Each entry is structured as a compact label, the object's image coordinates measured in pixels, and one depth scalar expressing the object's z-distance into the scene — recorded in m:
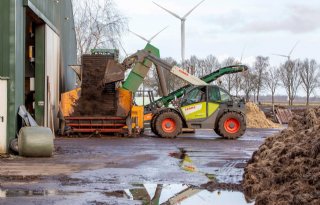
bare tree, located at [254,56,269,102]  72.81
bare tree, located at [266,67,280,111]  77.00
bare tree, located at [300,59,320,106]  78.07
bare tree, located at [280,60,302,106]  76.56
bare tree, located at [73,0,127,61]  55.09
